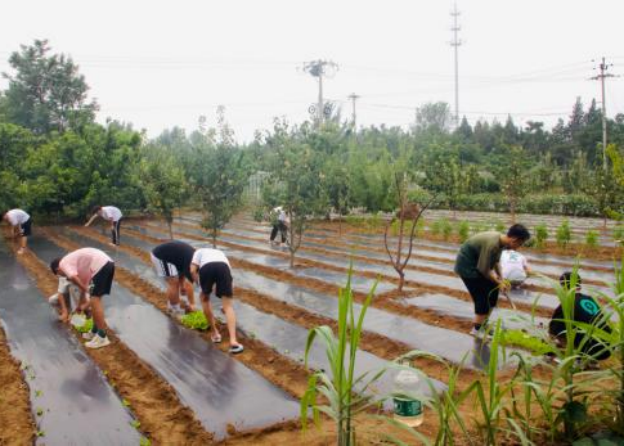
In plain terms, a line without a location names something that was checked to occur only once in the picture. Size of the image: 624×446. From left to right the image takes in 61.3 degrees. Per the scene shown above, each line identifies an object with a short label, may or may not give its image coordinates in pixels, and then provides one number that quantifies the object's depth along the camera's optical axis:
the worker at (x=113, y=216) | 13.42
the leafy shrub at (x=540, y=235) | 12.80
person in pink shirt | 6.09
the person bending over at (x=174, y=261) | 7.05
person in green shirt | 5.74
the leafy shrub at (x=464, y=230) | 14.07
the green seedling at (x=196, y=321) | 6.62
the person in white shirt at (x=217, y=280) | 5.95
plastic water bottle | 3.62
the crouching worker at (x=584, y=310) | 4.34
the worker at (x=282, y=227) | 14.09
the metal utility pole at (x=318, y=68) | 33.40
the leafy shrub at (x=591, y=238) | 12.12
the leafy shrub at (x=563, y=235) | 12.55
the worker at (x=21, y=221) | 12.63
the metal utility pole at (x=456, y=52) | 61.56
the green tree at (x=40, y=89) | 27.80
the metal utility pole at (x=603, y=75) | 30.16
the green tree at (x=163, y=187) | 13.10
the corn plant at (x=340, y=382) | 2.53
